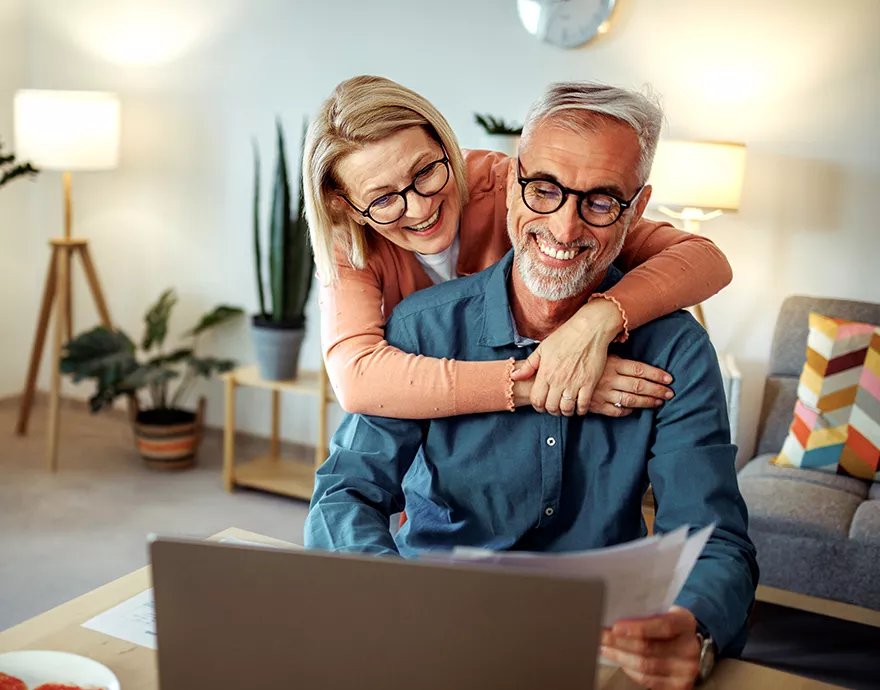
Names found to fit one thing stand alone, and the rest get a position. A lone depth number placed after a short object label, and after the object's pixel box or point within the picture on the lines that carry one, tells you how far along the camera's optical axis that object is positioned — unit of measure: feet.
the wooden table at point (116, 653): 3.49
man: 4.49
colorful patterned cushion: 9.91
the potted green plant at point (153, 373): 12.66
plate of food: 3.34
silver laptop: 2.42
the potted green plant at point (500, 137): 10.05
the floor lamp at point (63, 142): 12.86
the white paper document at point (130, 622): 3.74
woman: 4.62
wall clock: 11.36
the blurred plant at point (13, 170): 11.82
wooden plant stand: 12.10
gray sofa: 8.68
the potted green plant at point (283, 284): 11.90
